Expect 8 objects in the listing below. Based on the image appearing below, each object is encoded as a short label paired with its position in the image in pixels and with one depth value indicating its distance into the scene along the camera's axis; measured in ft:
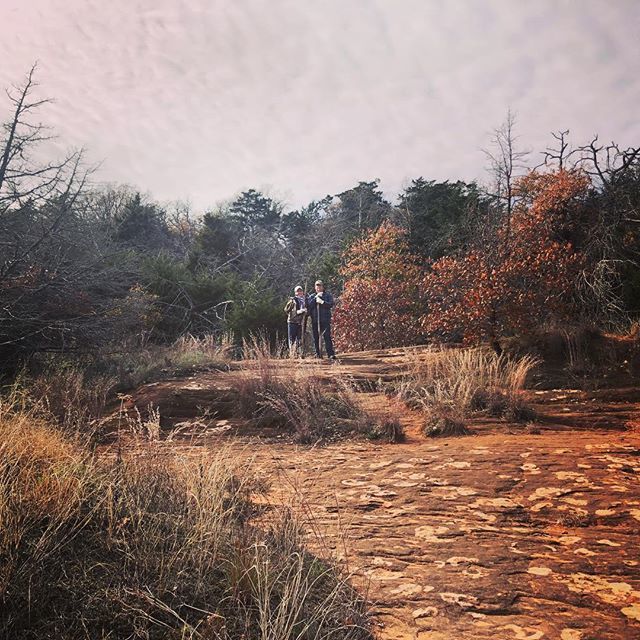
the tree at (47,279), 28.12
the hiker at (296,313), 41.47
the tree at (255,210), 140.15
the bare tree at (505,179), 46.10
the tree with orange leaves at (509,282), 33.27
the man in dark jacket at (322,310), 38.91
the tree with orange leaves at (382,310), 57.82
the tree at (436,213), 59.98
